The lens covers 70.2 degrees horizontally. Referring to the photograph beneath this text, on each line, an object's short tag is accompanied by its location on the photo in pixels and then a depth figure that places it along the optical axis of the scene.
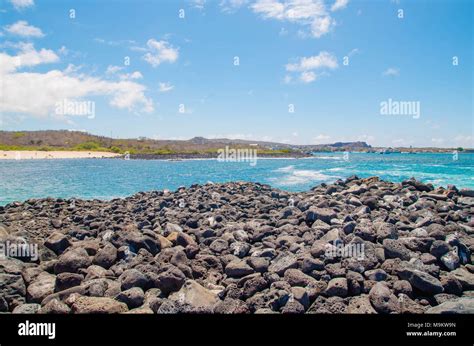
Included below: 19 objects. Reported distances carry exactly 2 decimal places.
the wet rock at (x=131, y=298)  5.05
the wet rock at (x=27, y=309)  4.96
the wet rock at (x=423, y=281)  5.29
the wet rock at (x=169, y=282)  5.60
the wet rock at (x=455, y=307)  4.46
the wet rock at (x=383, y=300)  4.81
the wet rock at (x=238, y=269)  6.16
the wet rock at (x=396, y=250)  6.44
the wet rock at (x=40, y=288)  5.39
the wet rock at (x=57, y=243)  7.39
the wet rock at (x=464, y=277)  5.59
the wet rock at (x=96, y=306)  4.65
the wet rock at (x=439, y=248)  6.52
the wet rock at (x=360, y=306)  4.75
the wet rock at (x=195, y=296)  4.96
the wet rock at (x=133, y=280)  5.50
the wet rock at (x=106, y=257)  6.46
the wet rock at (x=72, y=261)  6.15
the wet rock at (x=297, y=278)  5.49
